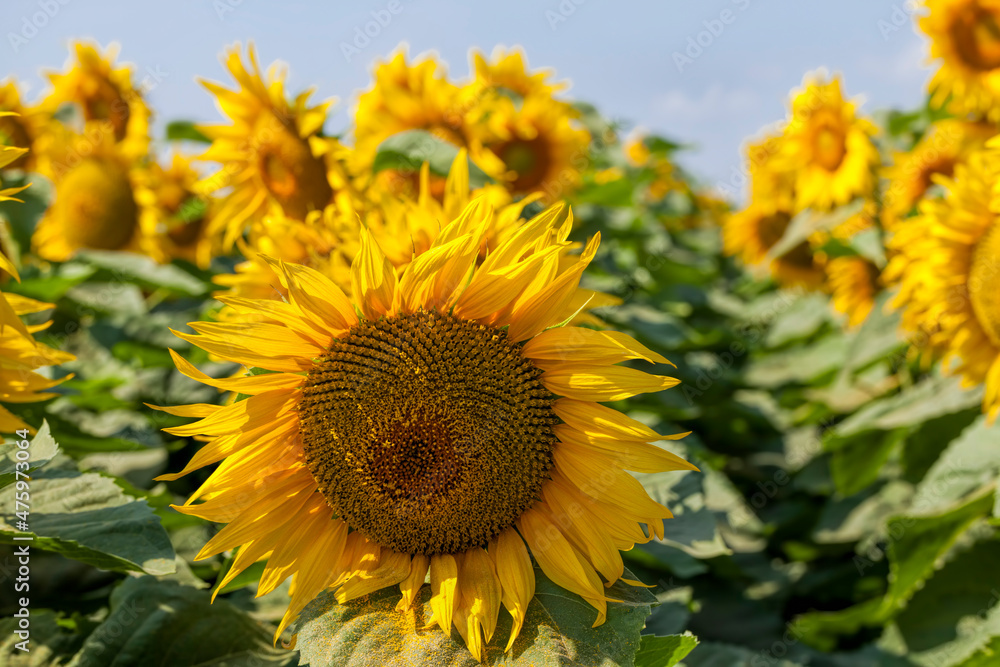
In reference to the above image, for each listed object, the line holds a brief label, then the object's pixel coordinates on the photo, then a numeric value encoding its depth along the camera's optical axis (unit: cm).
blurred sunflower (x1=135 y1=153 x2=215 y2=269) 424
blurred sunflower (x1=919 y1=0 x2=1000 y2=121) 382
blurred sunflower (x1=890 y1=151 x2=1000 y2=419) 262
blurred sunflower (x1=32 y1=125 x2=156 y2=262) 412
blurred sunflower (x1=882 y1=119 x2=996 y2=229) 389
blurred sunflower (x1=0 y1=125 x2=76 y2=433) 174
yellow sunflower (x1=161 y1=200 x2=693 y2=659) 145
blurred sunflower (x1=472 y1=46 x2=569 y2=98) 391
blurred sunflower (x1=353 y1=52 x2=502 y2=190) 305
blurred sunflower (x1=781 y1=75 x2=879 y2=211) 453
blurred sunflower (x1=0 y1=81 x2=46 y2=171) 427
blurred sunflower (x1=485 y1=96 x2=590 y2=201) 374
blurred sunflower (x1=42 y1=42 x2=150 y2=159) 477
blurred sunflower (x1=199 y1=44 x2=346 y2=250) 253
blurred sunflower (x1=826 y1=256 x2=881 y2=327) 448
